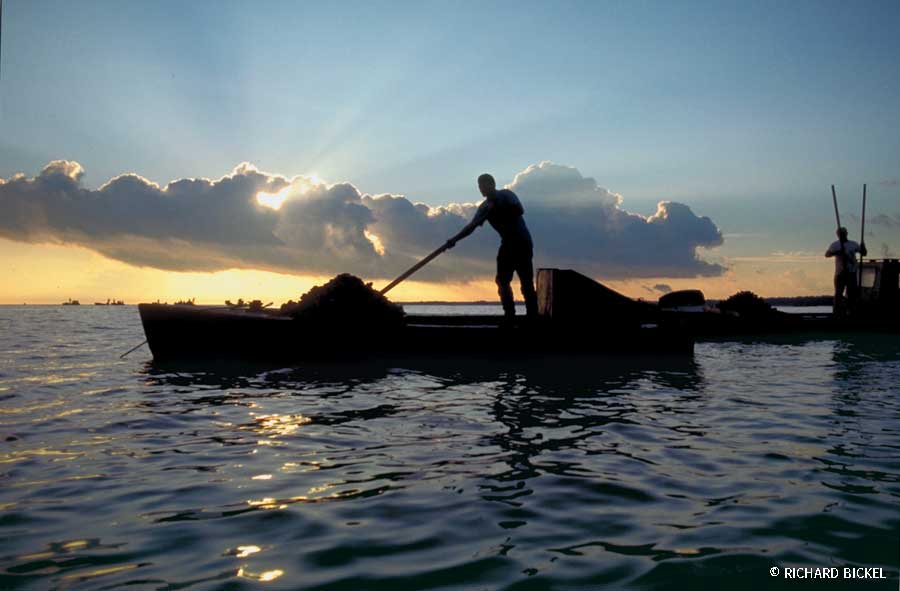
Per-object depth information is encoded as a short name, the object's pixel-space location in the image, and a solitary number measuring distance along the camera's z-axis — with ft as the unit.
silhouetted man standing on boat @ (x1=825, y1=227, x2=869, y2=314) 72.95
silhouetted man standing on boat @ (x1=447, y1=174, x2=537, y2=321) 40.36
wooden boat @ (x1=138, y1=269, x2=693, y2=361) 40.83
